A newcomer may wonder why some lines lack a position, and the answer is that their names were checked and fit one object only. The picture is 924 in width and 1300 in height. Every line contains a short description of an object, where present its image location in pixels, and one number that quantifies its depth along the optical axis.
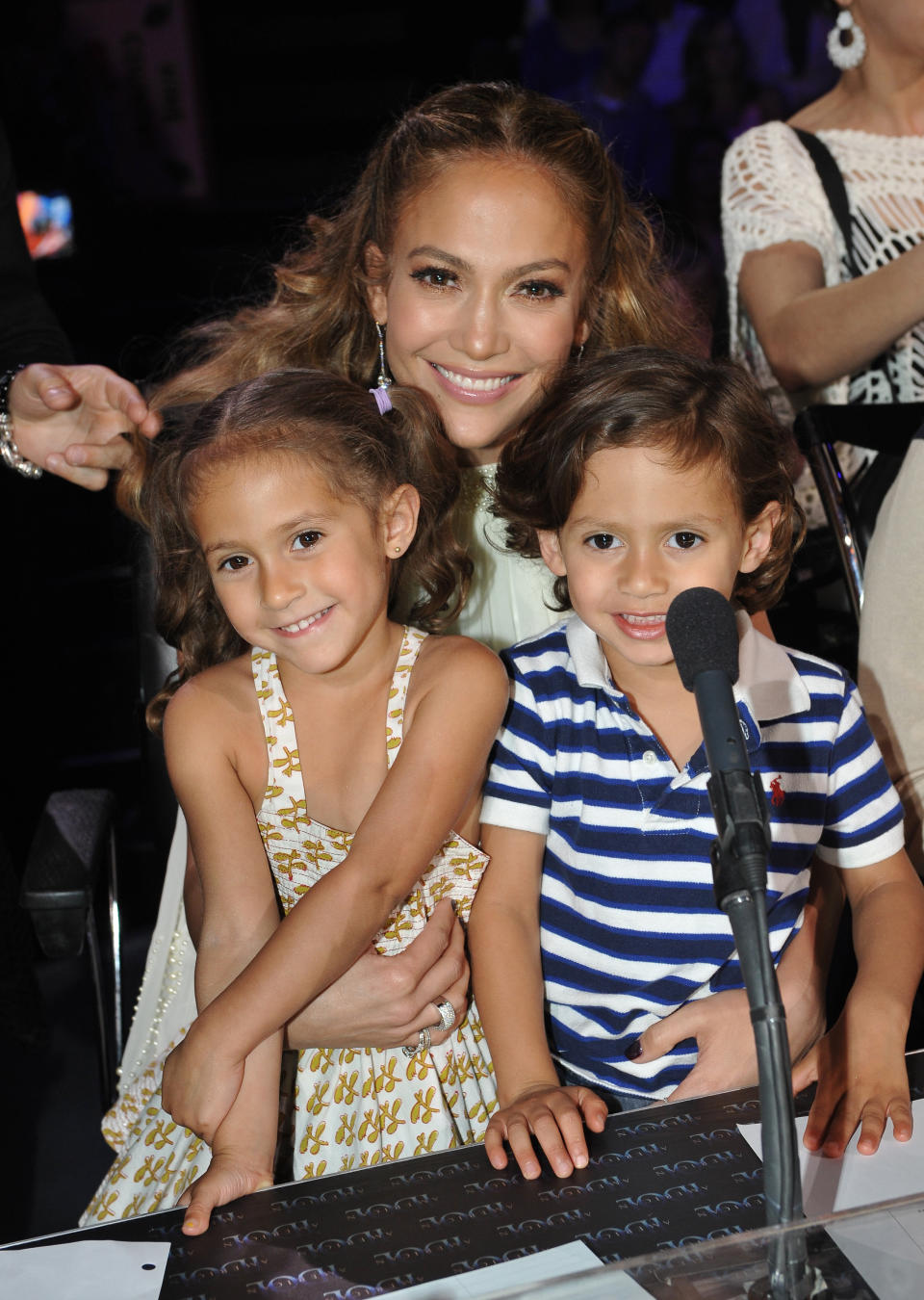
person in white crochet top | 1.89
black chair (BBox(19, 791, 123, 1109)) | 1.47
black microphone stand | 0.70
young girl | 1.23
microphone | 0.72
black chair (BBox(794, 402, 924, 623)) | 1.71
